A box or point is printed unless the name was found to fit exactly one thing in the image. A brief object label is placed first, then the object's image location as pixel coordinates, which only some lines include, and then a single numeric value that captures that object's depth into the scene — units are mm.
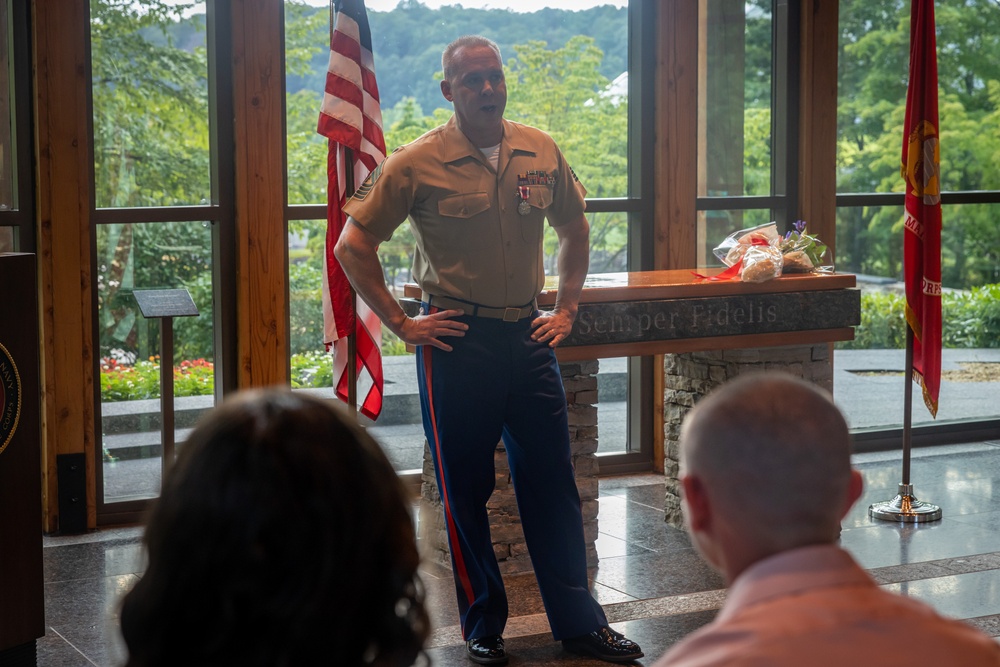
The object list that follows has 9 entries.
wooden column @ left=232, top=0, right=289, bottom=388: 5160
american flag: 4457
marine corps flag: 5113
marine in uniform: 3555
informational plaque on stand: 4207
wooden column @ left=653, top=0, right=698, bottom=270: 5980
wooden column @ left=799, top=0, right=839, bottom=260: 6309
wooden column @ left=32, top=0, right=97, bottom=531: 4805
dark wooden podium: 3070
